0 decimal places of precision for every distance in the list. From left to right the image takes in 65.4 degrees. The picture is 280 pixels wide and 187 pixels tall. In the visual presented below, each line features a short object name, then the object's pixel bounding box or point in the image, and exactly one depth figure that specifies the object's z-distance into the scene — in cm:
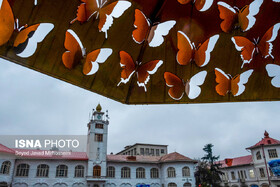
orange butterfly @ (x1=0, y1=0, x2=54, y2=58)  214
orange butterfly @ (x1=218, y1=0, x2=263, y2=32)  251
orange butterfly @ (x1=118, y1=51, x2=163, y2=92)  311
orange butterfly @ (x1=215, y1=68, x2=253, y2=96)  339
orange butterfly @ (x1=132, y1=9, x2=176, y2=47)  266
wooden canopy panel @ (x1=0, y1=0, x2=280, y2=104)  237
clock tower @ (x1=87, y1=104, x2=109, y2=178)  2598
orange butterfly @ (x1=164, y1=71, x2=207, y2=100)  344
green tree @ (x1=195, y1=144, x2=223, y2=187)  3098
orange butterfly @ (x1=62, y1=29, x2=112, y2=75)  260
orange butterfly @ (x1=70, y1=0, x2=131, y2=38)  232
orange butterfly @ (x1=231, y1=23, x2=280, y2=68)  279
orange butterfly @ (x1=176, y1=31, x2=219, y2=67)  289
